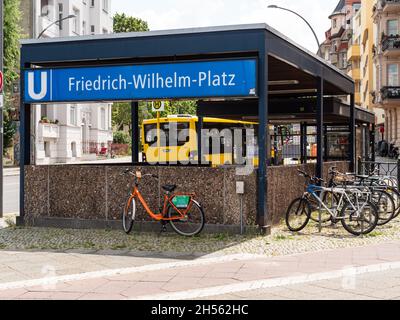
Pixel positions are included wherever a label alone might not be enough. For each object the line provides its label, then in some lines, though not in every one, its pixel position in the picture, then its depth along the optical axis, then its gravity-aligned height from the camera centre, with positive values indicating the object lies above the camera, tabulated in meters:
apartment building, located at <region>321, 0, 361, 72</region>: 95.19 +19.17
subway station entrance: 10.64 +1.21
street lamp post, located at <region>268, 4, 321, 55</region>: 27.42 +6.22
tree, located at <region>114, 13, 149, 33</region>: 77.81 +16.37
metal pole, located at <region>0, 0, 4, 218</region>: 12.88 +0.96
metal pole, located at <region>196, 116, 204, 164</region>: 18.94 +0.94
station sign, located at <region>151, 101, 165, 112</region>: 16.69 +1.40
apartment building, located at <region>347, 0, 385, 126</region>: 68.69 +12.10
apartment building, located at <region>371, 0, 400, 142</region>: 53.00 +8.11
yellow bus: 26.66 +0.86
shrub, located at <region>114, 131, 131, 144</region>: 67.94 +2.40
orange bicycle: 10.49 -0.84
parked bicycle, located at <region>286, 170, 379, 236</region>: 10.77 -0.81
